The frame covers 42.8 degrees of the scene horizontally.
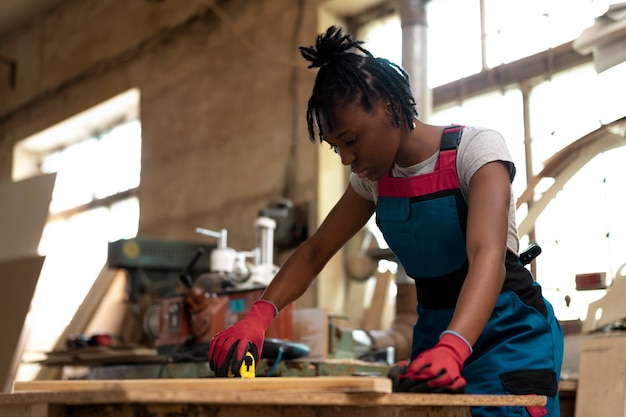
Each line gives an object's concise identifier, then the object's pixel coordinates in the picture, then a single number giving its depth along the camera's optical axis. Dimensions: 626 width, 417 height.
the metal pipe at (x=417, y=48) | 3.58
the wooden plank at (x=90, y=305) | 4.79
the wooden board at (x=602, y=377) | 2.33
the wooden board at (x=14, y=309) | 3.78
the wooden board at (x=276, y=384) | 0.98
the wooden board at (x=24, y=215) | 4.09
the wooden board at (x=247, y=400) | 0.92
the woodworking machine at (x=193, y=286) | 2.79
